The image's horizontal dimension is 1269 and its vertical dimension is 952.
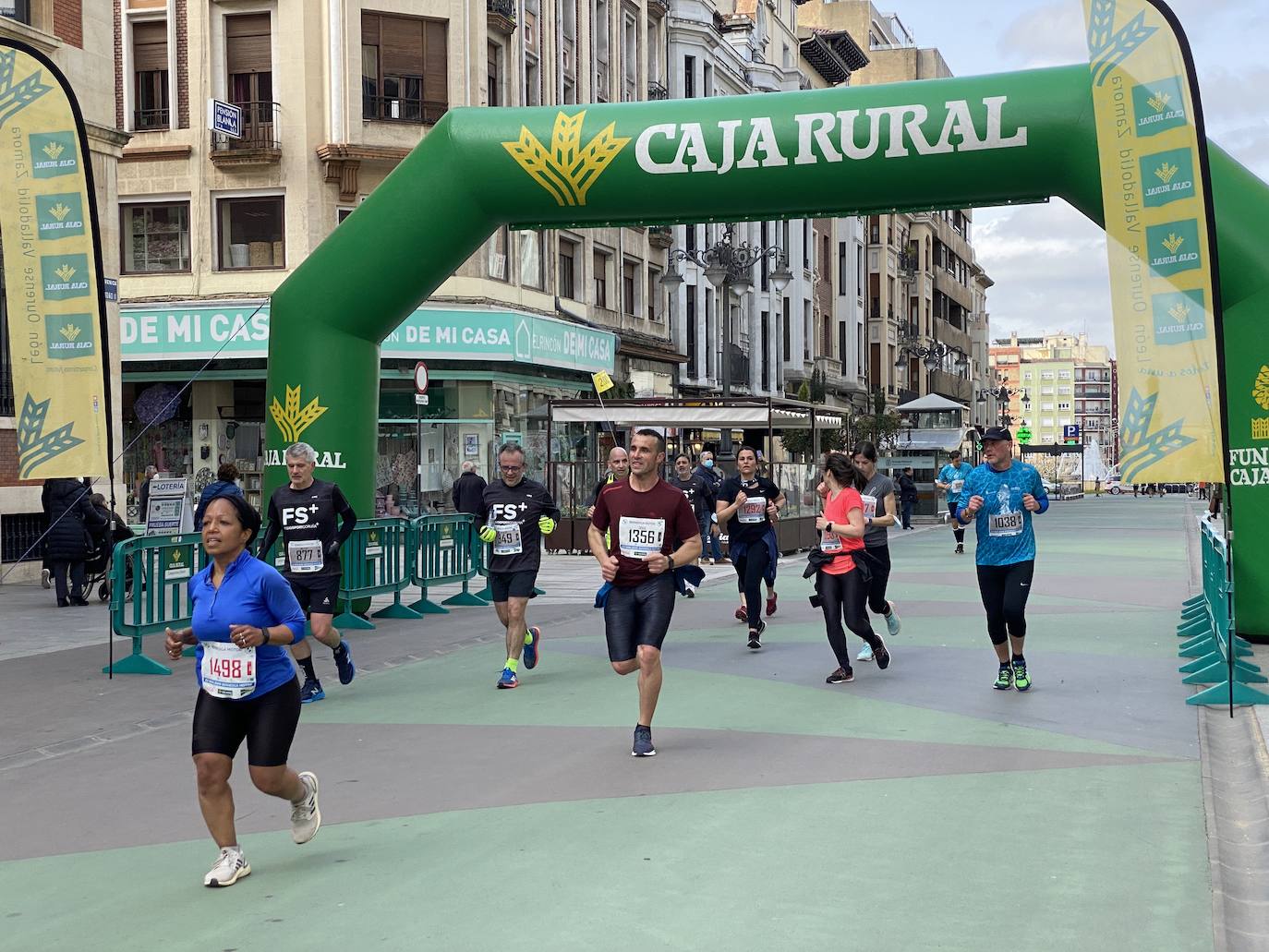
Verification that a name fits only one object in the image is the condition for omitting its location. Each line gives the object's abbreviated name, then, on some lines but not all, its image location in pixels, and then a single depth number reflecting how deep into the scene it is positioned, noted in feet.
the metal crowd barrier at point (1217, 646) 31.98
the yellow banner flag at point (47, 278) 36.52
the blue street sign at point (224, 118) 98.32
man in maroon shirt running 27.35
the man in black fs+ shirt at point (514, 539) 36.27
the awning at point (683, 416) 86.22
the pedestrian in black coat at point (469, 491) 68.64
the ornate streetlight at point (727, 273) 90.71
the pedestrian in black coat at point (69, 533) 57.62
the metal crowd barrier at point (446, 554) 55.31
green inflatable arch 40.83
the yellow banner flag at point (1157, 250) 31.14
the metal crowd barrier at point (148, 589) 38.29
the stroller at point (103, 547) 60.75
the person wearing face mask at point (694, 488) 65.36
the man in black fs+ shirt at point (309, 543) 34.30
